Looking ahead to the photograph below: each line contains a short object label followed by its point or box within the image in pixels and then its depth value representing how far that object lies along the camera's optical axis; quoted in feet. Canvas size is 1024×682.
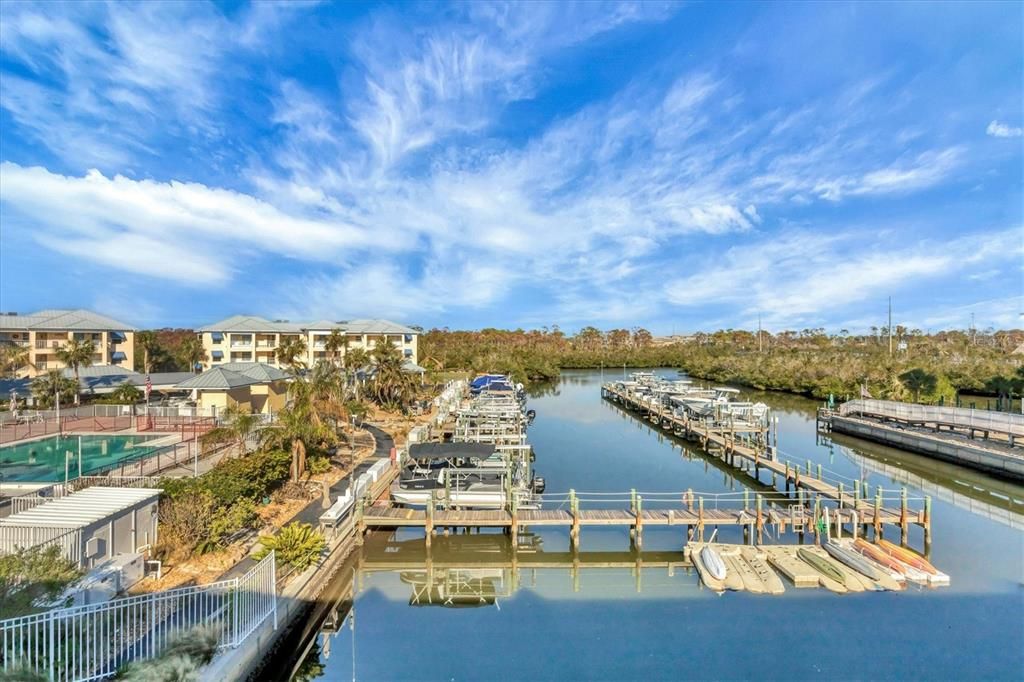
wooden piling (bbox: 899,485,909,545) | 59.00
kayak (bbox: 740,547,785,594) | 47.07
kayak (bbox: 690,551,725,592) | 48.14
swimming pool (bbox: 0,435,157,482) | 65.00
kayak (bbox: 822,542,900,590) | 47.98
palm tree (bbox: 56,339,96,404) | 117.39
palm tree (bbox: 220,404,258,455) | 66.08
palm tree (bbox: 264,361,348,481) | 66.90
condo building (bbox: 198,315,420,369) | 184.55
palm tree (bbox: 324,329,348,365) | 156.15
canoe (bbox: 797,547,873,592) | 47.75
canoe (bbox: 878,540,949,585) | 49.03
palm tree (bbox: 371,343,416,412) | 130.93
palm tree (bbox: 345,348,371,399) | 137.08
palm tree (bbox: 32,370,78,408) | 107.24
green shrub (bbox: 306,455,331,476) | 71.31
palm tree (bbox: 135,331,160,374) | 182.19
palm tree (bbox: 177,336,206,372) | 188.75
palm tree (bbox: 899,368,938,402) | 152.76
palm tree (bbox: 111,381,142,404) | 117.39
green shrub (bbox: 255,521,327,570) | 41.55
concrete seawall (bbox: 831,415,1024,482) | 87.81
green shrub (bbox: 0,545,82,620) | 26.43
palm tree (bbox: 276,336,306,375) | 143.74
